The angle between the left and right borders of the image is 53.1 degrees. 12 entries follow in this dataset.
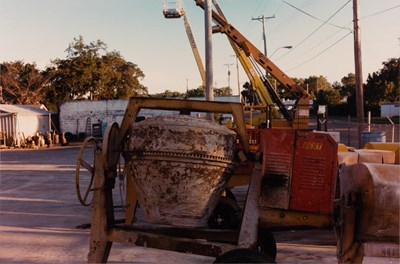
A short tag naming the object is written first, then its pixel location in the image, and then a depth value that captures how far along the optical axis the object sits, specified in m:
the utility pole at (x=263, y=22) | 44.52
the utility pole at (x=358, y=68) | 15.79
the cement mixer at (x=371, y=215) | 3.18
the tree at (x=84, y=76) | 44.12
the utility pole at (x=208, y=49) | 13.32
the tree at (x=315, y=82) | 120.46
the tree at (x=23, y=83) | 45.53
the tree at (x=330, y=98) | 73.72
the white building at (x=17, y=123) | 31.14
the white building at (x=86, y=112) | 37.25
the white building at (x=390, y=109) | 61.22
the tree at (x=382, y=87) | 61.50
